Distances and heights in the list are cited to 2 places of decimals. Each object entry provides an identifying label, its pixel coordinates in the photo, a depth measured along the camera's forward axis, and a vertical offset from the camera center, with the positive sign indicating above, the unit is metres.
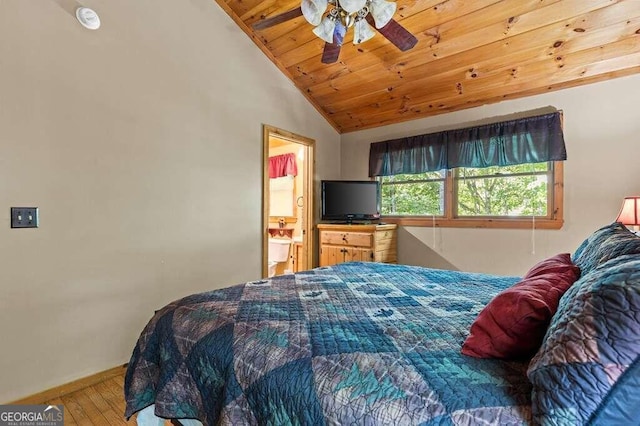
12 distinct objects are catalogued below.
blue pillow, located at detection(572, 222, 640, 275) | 1.09 -0.14
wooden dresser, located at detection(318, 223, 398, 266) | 3.68 -0.39
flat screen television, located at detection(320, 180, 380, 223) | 4.11 +0.13
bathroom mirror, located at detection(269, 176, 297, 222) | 5.28 +0.20
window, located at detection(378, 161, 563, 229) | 3.08 +0.14
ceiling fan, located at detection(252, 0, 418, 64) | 1.90 +1.19
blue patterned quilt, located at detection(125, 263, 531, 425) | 0.82 -0.45
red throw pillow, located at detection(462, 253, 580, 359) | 0.94 -0.34
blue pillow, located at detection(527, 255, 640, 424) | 0.66 -0.32
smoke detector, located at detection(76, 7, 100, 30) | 2.17 +1.31
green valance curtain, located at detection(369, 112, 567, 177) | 3.01 +0.66
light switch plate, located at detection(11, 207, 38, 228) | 1.93 -0.04
